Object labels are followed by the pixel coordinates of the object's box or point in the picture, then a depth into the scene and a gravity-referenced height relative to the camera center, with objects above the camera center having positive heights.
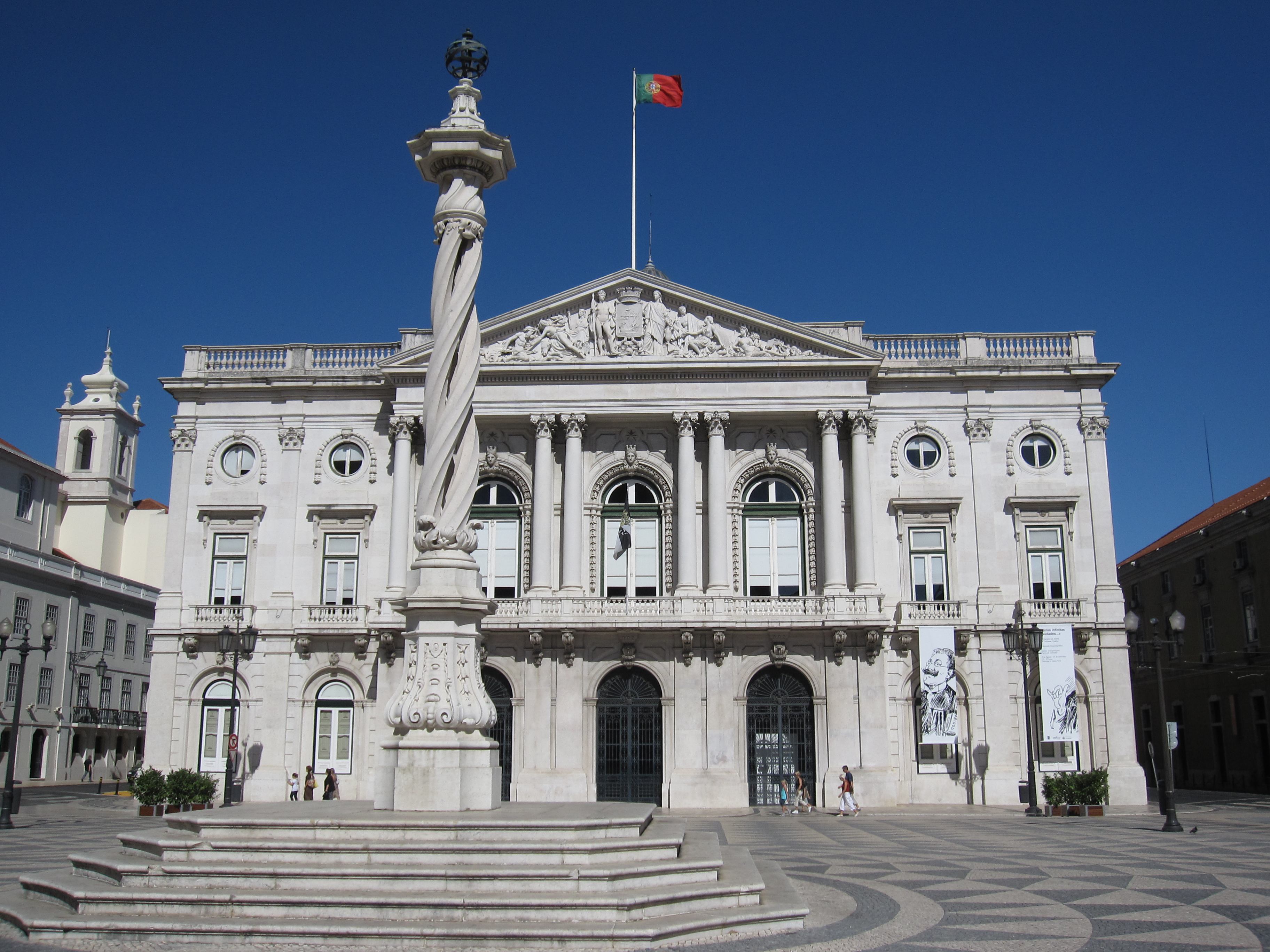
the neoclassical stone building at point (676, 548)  35.69 +5.10
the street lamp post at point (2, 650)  26.30 +1.18
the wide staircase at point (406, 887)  11.05 -1.90
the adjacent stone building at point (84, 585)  53.84 +5.92
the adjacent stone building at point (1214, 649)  44.81 +2.44
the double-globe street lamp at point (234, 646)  30.97 +1.58
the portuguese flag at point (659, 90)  39.16 +20.77
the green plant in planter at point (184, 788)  30.73 -2.23
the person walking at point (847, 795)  32.44 -2.50
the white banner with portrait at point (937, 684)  35.72 +0.67
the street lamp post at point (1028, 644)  31.42 +1.74
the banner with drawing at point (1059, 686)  35.44 +0.62
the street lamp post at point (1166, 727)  25.42 -0.46
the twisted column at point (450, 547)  14.88 +2.19
